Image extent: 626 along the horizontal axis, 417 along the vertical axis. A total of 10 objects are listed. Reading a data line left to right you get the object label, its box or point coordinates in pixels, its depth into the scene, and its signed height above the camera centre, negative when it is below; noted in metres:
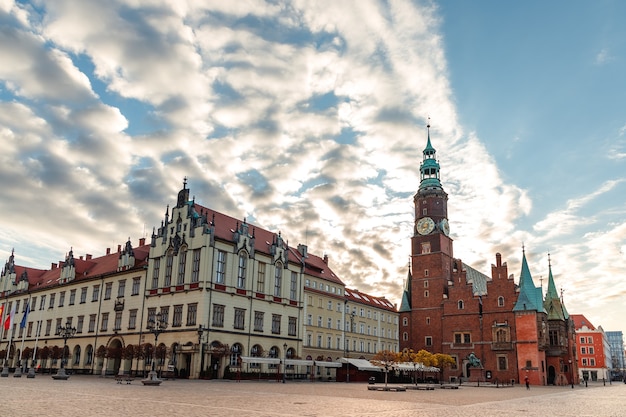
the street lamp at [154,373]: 38.62 -1.72
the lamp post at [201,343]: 53.78 +0.76
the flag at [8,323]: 64.62 +2.89
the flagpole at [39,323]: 75.74 +3.14
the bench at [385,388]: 40.69 -2.31
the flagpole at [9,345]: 49.69 -0.02
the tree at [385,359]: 50.61 -0.17
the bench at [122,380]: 40.80 -2.38
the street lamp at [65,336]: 43.38 +1.10
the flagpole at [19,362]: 48.28 -2.15
